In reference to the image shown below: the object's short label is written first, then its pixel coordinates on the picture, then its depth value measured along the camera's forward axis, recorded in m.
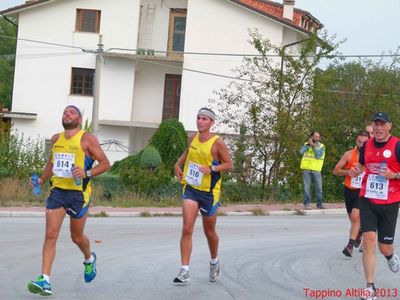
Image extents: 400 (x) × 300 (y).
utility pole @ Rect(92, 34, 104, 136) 38.66
